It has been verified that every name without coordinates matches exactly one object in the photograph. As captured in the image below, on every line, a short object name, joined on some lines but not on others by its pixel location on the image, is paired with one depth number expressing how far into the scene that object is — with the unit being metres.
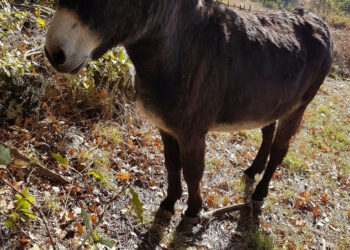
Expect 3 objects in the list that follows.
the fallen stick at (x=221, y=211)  3.03
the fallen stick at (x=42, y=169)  2.42
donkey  1.39
